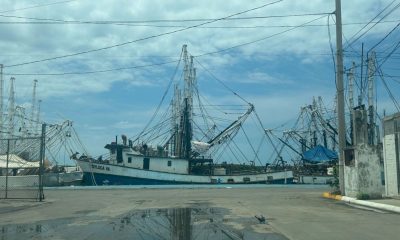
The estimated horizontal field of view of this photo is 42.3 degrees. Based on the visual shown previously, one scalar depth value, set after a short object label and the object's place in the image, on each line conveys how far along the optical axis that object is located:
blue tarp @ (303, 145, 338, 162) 55.53
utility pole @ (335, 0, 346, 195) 26.95
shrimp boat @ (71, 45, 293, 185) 51.06
